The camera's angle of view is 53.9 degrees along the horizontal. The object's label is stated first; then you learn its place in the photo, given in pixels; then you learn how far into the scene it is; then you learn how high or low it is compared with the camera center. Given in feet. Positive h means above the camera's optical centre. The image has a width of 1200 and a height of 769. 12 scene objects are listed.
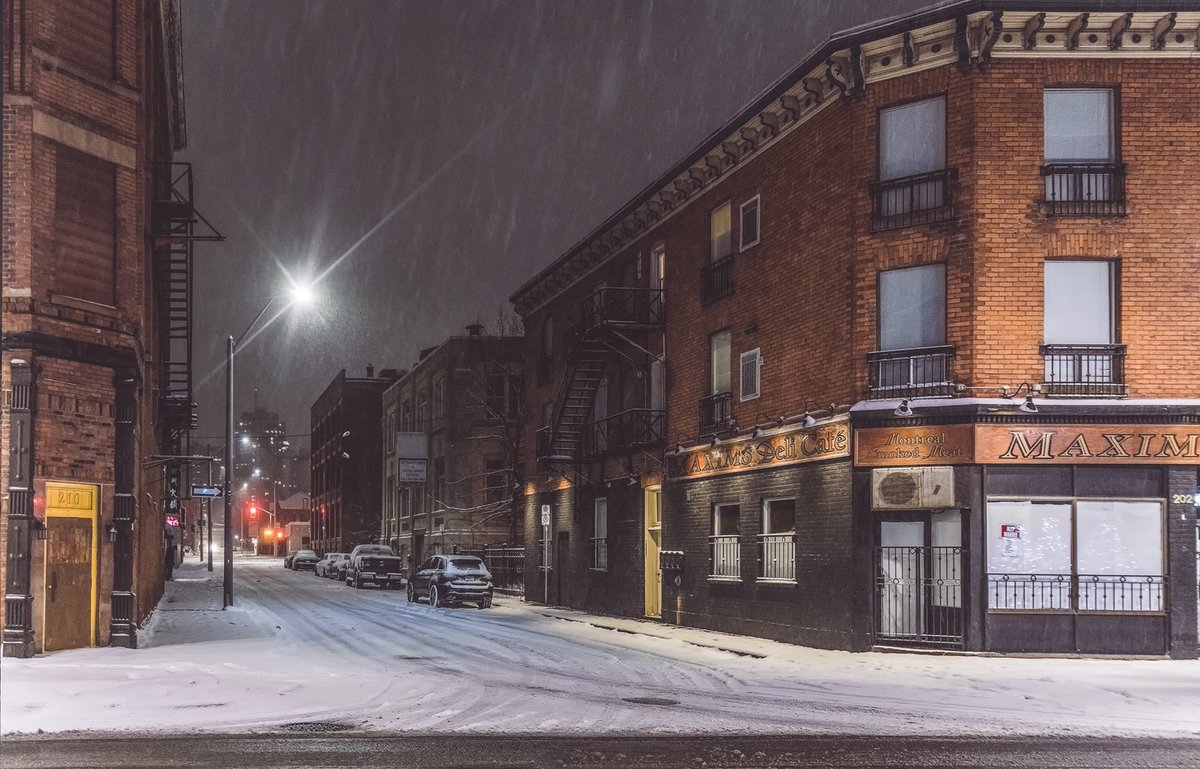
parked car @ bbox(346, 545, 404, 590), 168.66 -16.02
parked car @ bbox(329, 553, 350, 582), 204.03 -18.93
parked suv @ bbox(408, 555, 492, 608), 118.42 -12.34
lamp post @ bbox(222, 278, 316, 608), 108.88 +0.07
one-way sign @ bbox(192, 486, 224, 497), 110.01 -3.05
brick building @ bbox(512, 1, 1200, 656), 66.28 +7.31
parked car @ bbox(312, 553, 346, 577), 212.23 -19.54
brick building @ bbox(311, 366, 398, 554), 289.12 -0.21
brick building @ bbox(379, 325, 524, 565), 189.06 +2.86
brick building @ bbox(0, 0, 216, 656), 60.64 +7.52
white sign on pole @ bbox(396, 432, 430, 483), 201.98 +0.38
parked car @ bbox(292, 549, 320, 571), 262.26 -22.42
